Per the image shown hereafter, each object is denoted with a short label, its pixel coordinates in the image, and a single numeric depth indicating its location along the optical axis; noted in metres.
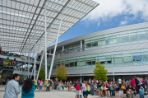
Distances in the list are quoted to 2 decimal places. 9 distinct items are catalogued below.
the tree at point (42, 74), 28.17
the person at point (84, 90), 7.17
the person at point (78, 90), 6.91
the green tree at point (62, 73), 24.98
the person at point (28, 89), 3.37
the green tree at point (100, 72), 19.30
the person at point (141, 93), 6.64
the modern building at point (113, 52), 18.85
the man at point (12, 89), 3.21
